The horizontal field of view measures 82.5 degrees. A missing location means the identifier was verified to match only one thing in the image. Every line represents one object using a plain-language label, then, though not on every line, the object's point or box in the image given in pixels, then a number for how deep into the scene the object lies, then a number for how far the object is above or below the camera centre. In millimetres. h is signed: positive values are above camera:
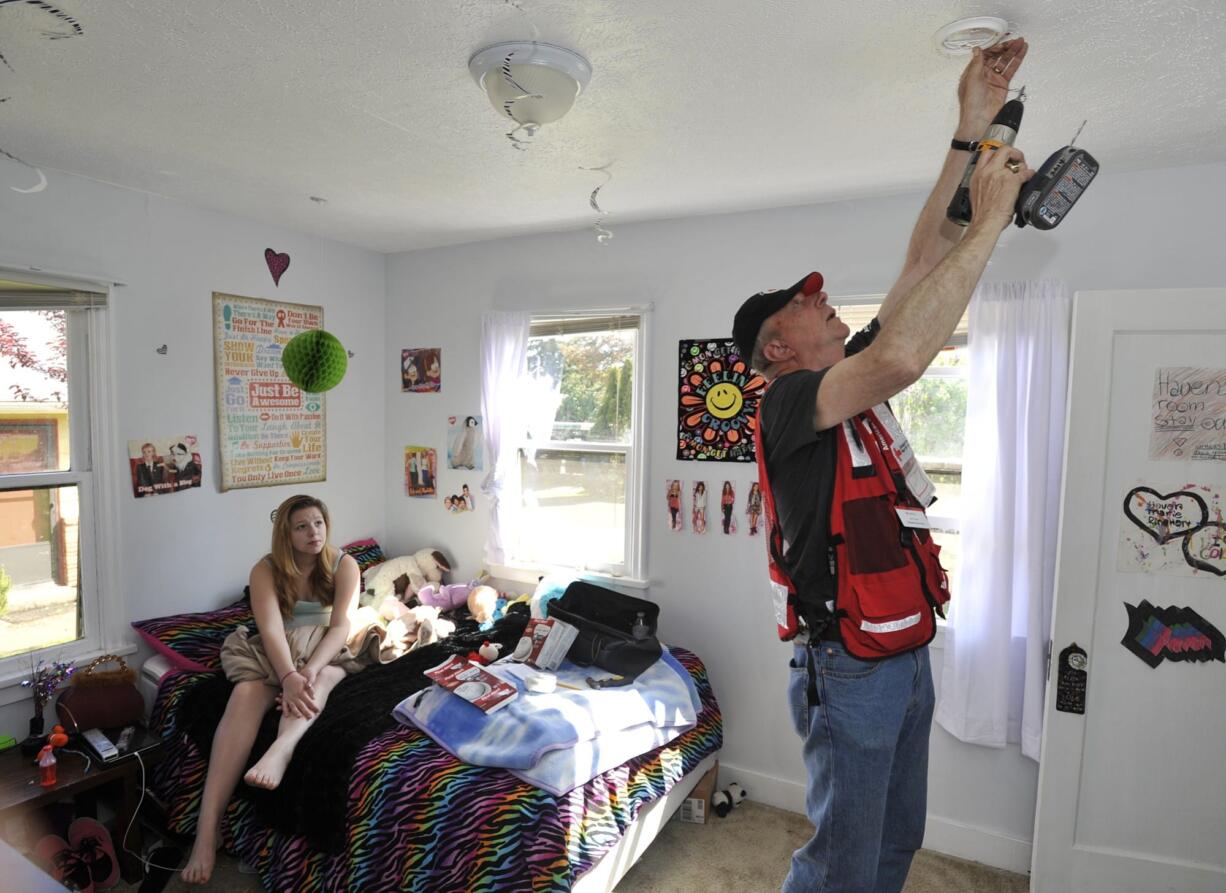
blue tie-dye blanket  2102 -1036
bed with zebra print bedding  1951 -1224
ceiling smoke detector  1456 +826
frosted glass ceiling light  1618 +793
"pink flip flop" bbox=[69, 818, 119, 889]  2328 -1509
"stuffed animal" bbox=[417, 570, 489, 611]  3504 -948
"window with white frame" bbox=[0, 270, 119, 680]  2617 -281
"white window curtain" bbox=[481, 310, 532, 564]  3521 +92
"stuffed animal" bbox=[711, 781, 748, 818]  2889 -1608
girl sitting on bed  2336 -946
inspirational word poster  3252 +7
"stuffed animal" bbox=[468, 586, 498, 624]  3342 -943
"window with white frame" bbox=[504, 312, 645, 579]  3316 -187
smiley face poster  2990 +49
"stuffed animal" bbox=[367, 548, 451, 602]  3553 -875
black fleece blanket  2170 -1128
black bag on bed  2705 -885
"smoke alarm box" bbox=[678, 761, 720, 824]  2807 -1575
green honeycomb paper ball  2699 +173
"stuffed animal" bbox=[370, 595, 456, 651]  3016 -956
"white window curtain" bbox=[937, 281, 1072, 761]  2439 -307
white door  2043 -503
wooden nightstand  2242 -1276
